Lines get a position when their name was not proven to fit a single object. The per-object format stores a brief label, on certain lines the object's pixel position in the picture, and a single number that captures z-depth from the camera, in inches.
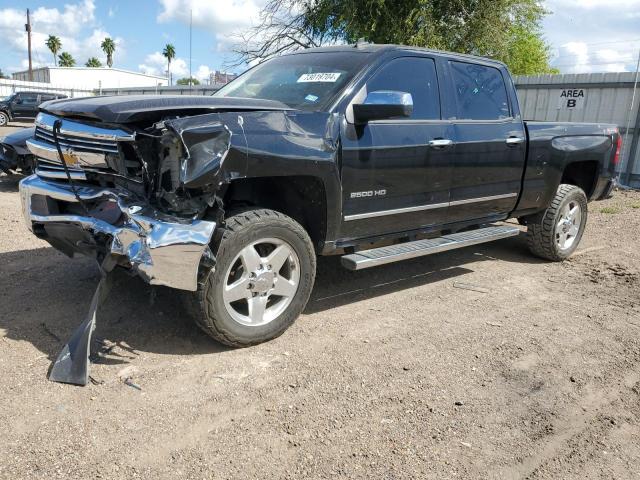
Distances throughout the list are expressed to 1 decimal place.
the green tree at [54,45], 3036.4
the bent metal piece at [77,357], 118.6
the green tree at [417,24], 548.4
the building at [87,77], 2239.2
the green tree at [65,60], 3024.1
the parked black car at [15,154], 320.5
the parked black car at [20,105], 998.4
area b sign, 488.1
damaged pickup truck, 121.3
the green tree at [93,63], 3270.2
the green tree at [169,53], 3486.0
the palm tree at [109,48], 3282.5
